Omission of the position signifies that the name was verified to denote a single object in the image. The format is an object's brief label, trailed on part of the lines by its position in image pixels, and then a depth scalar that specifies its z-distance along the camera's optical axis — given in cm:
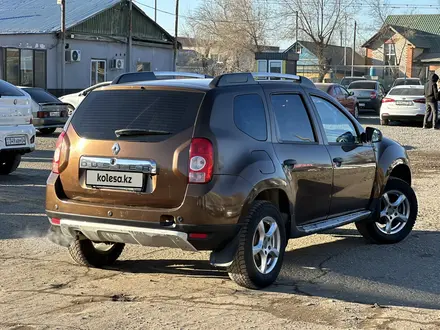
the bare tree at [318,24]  5912
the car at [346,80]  4455
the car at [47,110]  2008
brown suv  570
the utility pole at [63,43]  3294
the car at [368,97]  3462
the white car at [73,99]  2461
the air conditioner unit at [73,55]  3497
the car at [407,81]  4366
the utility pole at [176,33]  4212
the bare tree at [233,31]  6303
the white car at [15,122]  1173
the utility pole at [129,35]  3784
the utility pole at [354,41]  6568
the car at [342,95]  2770
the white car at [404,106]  2662
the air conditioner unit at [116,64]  3822
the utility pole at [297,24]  5960
